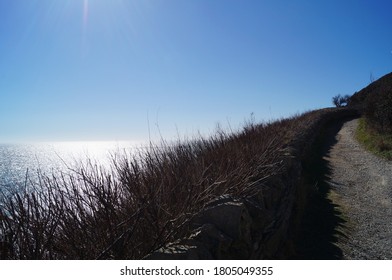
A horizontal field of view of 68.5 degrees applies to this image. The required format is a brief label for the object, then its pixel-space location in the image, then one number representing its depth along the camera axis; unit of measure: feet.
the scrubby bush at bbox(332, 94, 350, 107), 151.12
